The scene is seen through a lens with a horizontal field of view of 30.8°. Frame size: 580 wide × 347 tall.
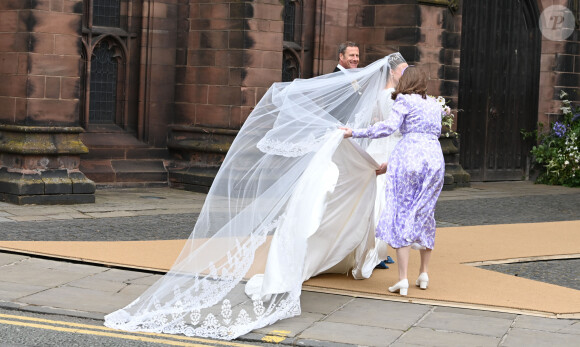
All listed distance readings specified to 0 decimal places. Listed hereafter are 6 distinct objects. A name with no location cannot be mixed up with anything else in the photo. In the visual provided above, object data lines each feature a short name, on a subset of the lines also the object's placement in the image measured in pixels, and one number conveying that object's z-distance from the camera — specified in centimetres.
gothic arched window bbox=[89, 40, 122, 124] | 1509
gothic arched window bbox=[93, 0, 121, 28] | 1498
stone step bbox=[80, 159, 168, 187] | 1484
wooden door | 1892
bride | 725
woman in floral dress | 845
